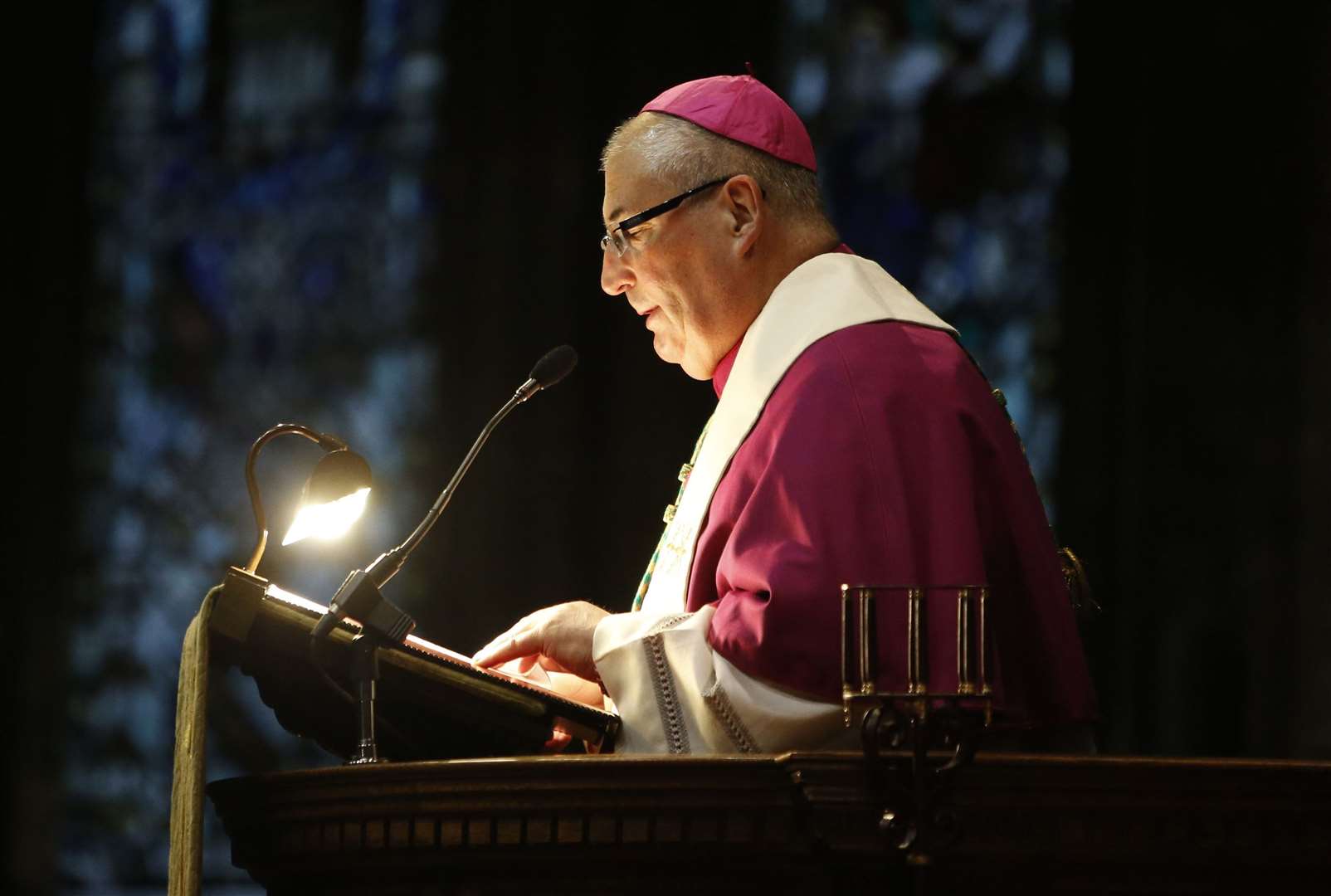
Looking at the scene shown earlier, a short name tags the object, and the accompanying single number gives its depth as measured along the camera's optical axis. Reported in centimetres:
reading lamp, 621
